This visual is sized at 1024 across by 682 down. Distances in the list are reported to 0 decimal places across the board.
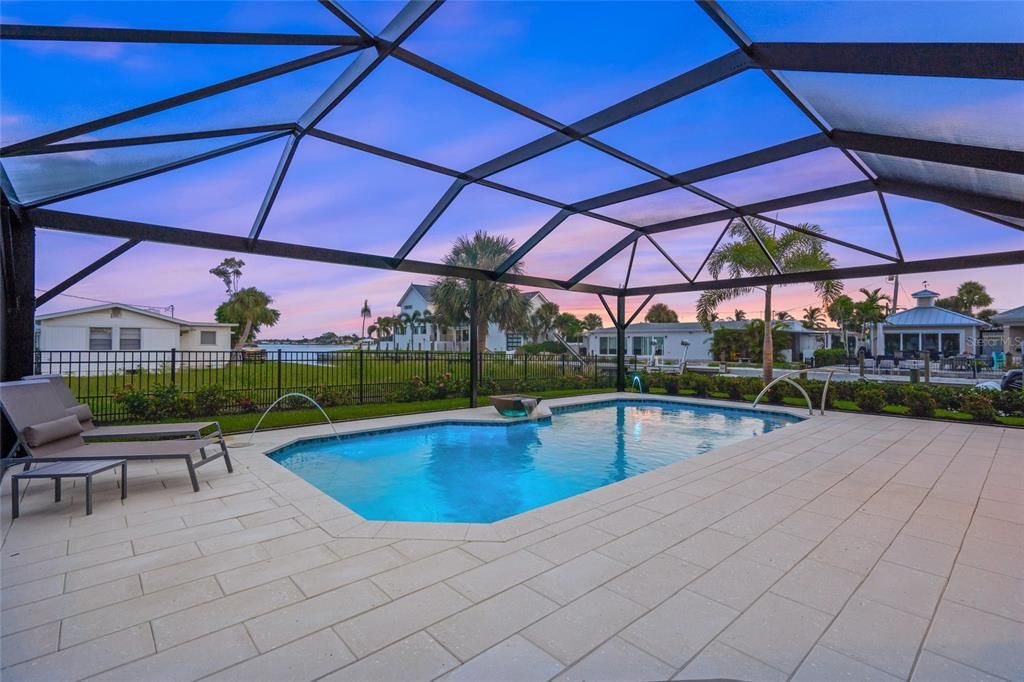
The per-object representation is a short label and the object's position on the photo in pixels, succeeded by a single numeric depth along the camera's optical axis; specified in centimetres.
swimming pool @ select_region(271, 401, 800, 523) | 534
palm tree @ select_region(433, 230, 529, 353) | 1798
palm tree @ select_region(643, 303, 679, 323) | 4406
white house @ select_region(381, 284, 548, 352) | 2641
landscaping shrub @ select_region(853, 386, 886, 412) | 966
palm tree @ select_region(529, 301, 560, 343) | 2847
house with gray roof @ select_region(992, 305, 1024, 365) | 1959
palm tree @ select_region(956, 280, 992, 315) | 3719
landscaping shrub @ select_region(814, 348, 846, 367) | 2592
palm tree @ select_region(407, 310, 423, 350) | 3369
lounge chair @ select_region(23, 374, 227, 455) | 468
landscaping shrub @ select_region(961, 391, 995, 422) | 848
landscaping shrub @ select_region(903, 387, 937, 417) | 895
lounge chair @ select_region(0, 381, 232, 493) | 394
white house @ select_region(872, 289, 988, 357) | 2403
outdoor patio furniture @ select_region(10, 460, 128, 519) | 354
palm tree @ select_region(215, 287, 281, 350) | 3158
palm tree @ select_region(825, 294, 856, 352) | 3086
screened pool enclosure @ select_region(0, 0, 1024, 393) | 287
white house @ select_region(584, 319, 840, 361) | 2914
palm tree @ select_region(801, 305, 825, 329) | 3407
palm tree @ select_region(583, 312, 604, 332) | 4162
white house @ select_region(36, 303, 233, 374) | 1533
